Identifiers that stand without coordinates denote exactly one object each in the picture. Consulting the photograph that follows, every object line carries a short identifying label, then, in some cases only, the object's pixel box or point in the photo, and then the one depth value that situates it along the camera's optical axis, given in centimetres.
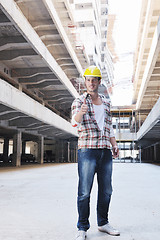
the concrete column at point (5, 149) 3297
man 321
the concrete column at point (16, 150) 2316
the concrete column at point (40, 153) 2980
